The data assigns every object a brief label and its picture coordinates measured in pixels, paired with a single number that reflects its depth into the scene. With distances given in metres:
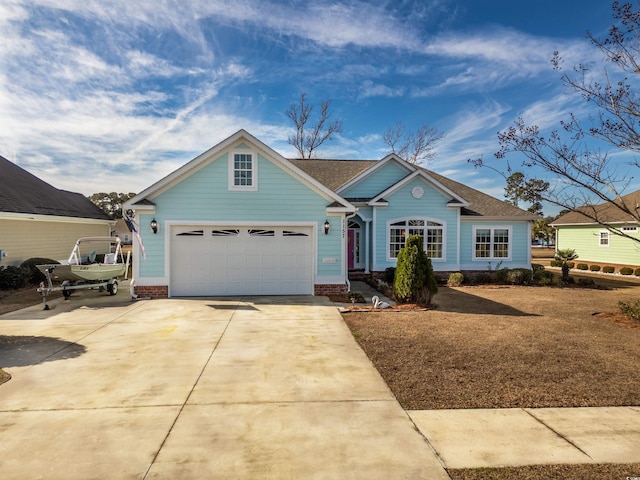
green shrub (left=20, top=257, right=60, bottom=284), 14.83
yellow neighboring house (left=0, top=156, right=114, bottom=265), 15.77
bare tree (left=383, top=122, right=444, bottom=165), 31.63
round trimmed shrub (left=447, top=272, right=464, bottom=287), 16.14
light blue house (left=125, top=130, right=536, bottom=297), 11.90
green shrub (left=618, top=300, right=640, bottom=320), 9.26
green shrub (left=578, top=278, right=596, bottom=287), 16.36
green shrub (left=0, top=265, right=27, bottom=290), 13.58
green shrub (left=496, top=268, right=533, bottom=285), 16.34
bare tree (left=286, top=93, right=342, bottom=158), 32.91
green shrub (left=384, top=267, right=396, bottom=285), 15.80
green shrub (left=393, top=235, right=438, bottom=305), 10.87
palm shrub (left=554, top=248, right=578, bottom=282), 16.98
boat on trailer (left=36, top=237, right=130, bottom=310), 11.41
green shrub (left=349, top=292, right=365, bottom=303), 11.75
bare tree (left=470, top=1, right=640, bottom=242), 8.08
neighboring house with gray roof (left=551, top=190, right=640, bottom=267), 22.42
